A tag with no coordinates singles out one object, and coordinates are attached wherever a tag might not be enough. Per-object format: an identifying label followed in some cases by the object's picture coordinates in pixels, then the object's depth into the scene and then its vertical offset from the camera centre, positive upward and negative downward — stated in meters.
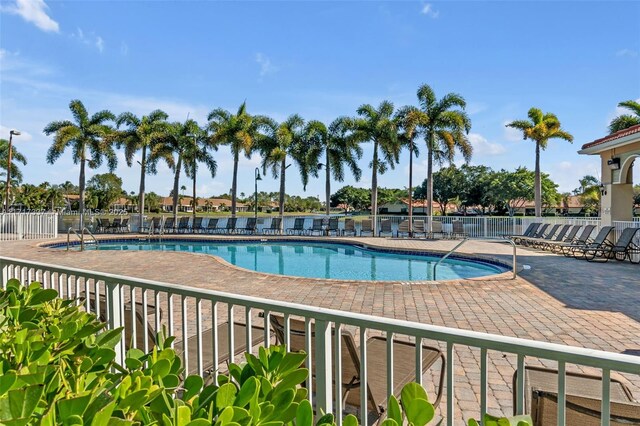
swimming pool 11.05 -1.70
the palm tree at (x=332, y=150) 22.31 +3.43
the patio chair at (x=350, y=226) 20.38 -0.79
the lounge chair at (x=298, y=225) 21.23 -0.80
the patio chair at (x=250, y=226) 21.62 -0.89
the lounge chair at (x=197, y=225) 22.27 -0.88
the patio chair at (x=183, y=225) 22.38 -0.89
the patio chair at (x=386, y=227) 19.81 -0.81
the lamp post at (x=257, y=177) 22.67 +1.91
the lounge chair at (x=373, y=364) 2.34 -1.02
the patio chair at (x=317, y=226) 20.80 -0.82
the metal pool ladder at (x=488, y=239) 16.70 -1.20
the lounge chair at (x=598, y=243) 10.42 -0.82
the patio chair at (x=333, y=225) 20.66 -0.76
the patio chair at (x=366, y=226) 20.19 -0.78
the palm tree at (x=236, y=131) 22.62 +4.59
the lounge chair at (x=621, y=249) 9.84 -0.94
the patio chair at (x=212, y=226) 22.16 -0.93
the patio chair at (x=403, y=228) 19.50 -0.84
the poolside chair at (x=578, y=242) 11.52 -0.88
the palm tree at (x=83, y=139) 22.48 +4.08
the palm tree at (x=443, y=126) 19.27 +4.22
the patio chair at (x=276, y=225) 21.48 -0.81
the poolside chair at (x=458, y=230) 18.23 -0.86
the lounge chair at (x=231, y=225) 21.81 -0.85
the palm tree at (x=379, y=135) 19.66 +3.89
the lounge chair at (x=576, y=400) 1.64 -0.92
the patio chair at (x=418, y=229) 19.00 -0.87
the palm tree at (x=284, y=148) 22.67 +3.62
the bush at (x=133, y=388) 0.90 -0.49
